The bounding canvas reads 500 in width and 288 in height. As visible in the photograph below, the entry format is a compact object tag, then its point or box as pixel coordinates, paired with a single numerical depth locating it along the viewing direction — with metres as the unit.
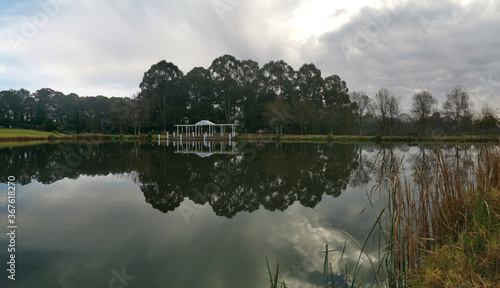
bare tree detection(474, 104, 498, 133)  30.39
